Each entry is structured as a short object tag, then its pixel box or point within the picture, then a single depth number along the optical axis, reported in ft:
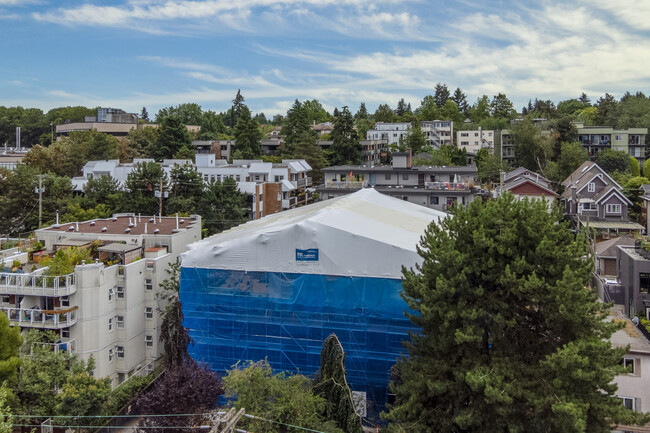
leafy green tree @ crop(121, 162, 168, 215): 151.02
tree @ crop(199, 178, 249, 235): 150.71
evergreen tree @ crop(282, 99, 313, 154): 256.71
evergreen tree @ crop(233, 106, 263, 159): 250.37
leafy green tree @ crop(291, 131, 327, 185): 233.55
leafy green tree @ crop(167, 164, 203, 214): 156.56
